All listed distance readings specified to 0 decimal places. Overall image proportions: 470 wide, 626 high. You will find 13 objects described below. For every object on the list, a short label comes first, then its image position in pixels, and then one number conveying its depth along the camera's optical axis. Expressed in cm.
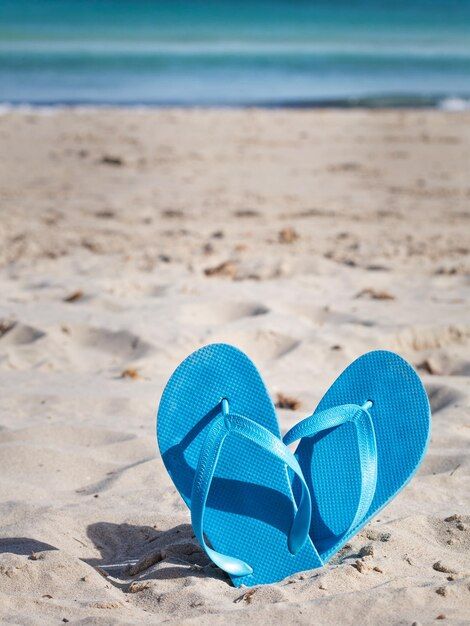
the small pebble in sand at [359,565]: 175
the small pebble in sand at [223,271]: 421
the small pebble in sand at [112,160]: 734
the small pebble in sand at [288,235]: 492
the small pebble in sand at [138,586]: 172
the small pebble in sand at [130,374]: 300
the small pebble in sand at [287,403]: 278
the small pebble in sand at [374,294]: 384
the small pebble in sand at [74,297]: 386
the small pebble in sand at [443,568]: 175
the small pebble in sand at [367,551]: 182
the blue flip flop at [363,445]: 180
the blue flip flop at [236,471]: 178
